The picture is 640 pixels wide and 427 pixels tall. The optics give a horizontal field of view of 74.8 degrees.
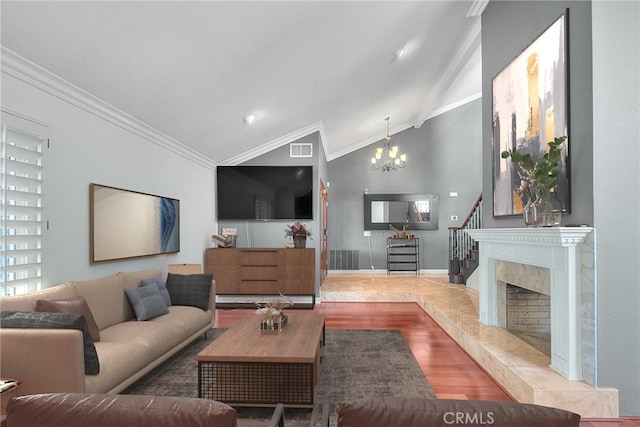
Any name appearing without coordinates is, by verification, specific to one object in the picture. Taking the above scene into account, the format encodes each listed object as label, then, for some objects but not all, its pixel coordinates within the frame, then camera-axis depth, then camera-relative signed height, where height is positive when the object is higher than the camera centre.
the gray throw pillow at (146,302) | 3.98 -0.85
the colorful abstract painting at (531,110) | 3.26 +0.95
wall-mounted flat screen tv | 7.40 +0.40
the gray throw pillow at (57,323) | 2.47 -0.64
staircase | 7.75 -0.71
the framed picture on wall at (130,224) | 3.94 -0.09
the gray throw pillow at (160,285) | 4.34 -0.75
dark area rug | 3.05 -1.41
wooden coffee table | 2.93 -1.20
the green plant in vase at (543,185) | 3.25 +0.24
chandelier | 10.16 +1.30
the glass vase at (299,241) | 7.00 -0.44
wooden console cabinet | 6.86 -0.91
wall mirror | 10.27 +0.09
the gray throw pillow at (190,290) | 4.77 -0.86
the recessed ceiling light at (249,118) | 5.75 +1.35
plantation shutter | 2.88 +0.09
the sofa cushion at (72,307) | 2.89 -0.66
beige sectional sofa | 2.37 -0.92
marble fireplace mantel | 2.98 -0.47
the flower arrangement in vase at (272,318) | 3.58 -0.89
